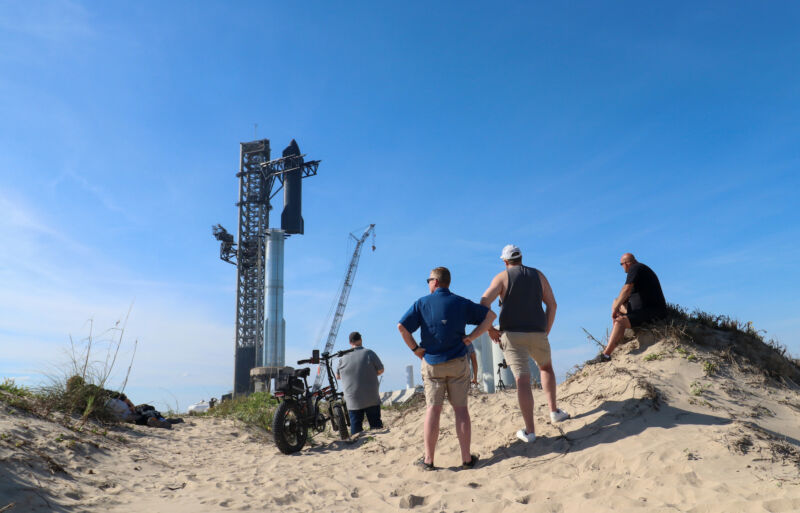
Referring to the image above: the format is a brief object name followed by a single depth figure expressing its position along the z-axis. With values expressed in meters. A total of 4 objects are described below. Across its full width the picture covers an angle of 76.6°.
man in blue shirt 5.55
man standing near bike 8.66
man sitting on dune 7.10
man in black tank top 5.71
